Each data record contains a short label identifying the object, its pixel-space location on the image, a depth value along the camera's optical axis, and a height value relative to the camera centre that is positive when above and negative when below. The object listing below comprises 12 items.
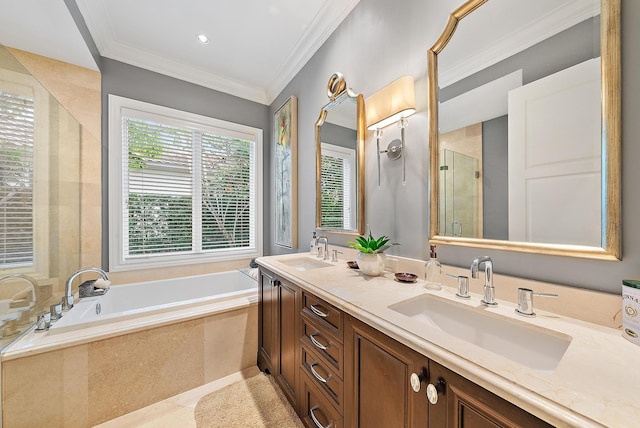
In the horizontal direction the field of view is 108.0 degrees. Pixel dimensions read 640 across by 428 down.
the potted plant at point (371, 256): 1.27 -0.23
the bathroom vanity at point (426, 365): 0.45 -0.39
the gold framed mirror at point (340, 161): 1.69 +0.43
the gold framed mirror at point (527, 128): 0.73 +0.33
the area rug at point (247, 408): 1.37 -1.23
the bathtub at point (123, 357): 1.25 -0.90
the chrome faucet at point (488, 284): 0.86 -0.26
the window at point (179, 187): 2.36 +0.32
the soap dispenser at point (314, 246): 2.04 -0.28
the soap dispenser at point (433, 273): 1.07 -0.27
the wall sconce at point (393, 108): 1.28 +0.62
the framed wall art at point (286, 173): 2.49 +0.48
